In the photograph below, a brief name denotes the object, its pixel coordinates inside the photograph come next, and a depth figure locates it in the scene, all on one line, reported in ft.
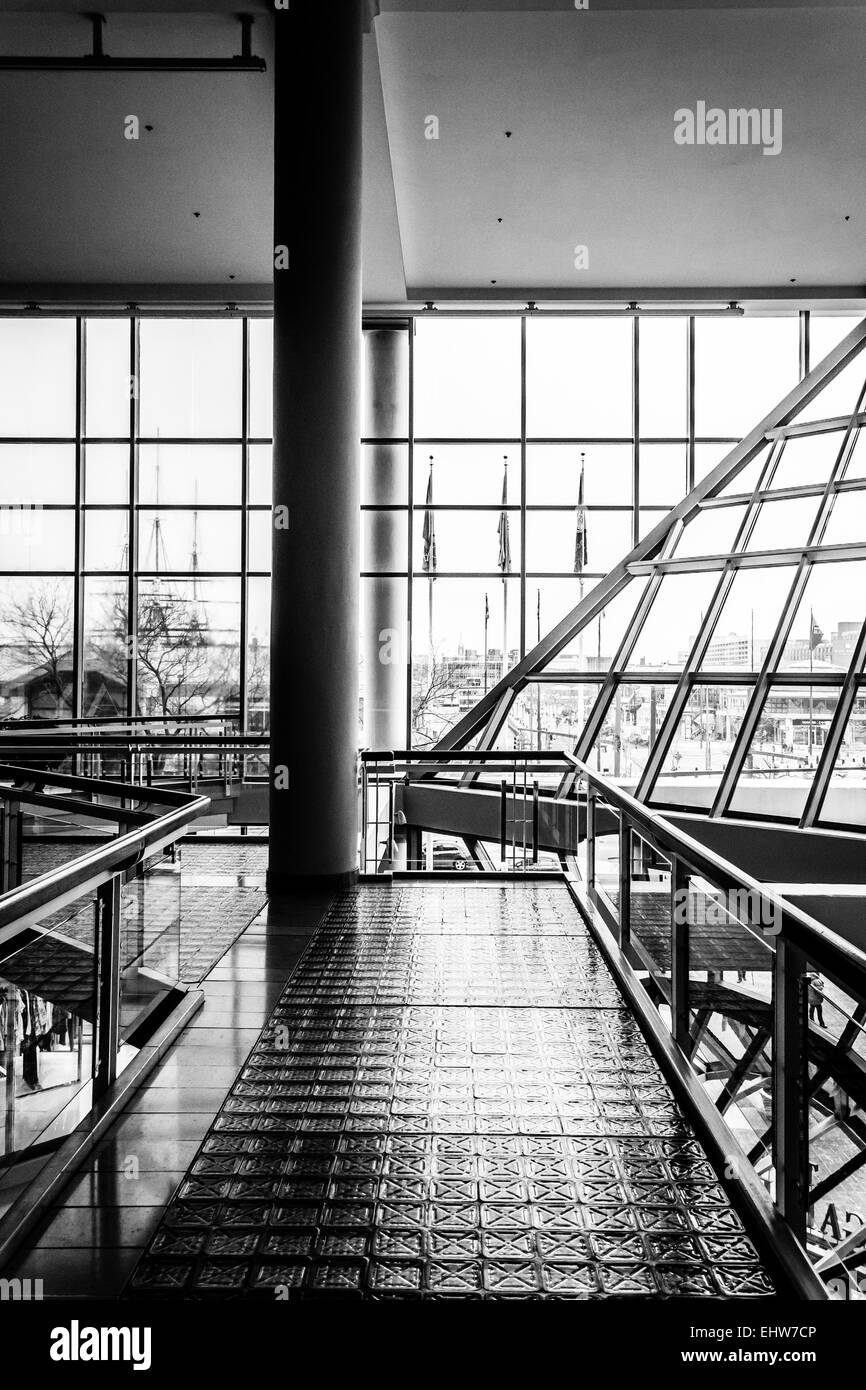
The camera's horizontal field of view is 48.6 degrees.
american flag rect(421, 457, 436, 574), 48.49
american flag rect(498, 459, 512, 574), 48.24
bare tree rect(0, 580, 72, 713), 48.85
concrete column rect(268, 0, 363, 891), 24.12
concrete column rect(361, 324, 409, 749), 48.67
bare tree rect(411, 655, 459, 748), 49.08
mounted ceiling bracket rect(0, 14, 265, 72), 25.63
